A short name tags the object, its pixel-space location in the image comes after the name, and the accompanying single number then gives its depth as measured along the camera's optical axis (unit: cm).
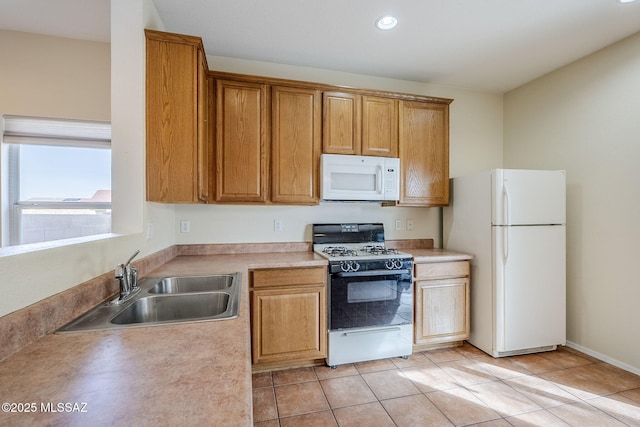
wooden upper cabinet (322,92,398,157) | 258
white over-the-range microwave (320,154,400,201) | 253
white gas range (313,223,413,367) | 232
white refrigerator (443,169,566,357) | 244
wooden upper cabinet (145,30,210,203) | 178
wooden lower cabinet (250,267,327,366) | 218
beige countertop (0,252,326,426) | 56
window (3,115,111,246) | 245
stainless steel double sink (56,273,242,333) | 106
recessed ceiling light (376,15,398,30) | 207
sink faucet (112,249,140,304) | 128
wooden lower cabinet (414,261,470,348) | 254
